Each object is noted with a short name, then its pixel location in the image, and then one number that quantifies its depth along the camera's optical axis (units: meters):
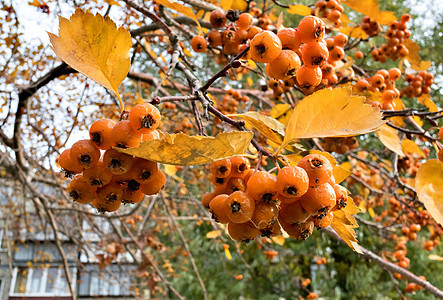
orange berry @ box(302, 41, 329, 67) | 0.35
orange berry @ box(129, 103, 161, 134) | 0.30
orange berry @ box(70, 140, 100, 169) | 0.31
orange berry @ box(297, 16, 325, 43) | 0.34
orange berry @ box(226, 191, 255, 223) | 0.31
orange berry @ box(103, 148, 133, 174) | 0.31
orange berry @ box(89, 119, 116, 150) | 0.31
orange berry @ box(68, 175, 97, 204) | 0.33
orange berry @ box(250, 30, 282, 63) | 0.33
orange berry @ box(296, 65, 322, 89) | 0.36
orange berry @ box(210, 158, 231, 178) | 0.33
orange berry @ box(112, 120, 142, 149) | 0.31
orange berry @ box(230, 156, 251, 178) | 0.33
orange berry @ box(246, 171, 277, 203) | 0.31
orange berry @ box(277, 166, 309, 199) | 0.30
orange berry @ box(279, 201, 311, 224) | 0.31
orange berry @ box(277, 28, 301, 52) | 0.35
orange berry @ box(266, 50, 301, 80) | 0.34
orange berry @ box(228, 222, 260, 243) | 0.32
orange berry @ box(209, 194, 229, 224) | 0.32
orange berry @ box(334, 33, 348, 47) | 0.52
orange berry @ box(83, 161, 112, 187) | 0.32
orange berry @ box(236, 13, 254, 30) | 0.46
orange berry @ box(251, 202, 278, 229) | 0.31
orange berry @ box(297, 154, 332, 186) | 0.31
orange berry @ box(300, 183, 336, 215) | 0.31
